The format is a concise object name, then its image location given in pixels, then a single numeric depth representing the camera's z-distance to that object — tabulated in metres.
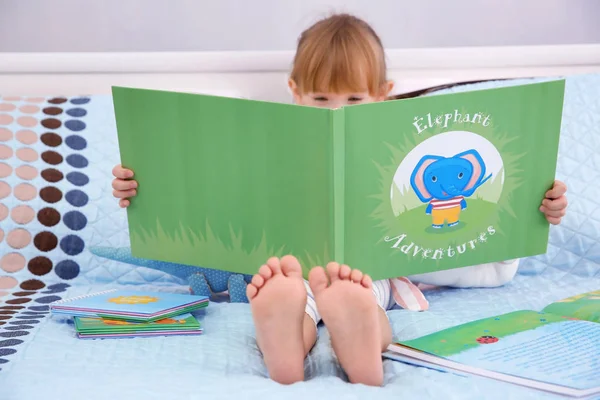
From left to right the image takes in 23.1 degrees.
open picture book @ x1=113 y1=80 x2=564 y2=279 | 1.99
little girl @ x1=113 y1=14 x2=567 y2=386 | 1.90
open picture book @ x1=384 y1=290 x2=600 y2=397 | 1.85
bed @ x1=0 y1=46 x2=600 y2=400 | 1.85
